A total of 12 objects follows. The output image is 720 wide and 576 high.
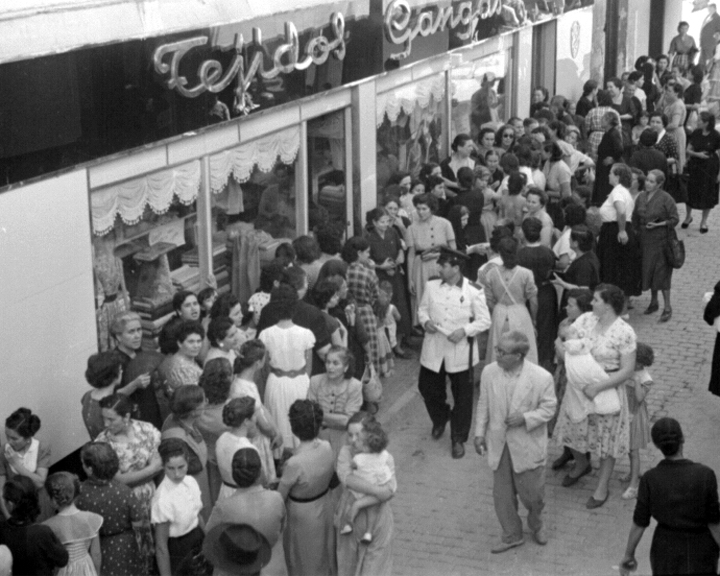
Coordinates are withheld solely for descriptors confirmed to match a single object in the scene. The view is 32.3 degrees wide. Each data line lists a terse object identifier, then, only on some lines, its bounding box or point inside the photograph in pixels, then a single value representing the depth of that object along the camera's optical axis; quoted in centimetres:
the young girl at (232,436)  772
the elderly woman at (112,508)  732
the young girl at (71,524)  700
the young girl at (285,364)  927
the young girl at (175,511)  741
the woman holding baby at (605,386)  906
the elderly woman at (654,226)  1328
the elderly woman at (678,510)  706
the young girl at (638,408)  924
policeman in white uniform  1007
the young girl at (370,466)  749
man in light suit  835
